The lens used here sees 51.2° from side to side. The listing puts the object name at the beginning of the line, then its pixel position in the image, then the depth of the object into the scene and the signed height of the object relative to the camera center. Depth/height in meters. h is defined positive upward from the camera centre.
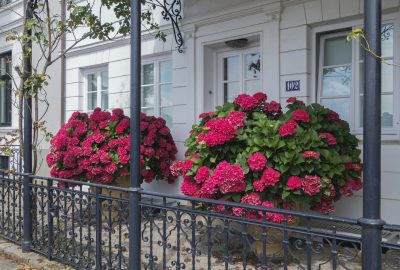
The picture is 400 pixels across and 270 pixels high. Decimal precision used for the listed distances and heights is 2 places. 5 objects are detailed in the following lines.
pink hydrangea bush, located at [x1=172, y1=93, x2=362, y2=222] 3.95 -0.31
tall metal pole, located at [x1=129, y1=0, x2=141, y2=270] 3.63 -0.12
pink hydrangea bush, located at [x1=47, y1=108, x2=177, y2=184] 6.04 -0.32
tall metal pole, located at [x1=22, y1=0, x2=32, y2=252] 5.05 -0.33
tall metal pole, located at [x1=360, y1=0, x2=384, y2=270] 2.31 -0.12
